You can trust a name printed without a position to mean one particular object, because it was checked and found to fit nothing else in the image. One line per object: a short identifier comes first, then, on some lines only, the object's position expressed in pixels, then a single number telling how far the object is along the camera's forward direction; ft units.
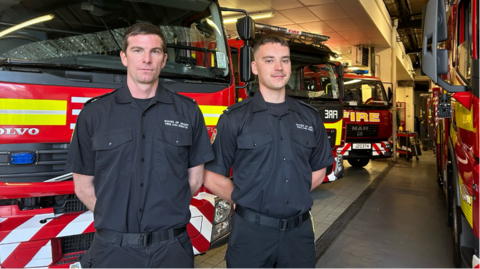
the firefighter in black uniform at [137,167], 5.31
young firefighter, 5.80
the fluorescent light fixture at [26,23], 7.23
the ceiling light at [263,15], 29.04
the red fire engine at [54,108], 6.81
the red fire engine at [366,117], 28.30
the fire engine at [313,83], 19.08
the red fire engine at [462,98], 6.55
